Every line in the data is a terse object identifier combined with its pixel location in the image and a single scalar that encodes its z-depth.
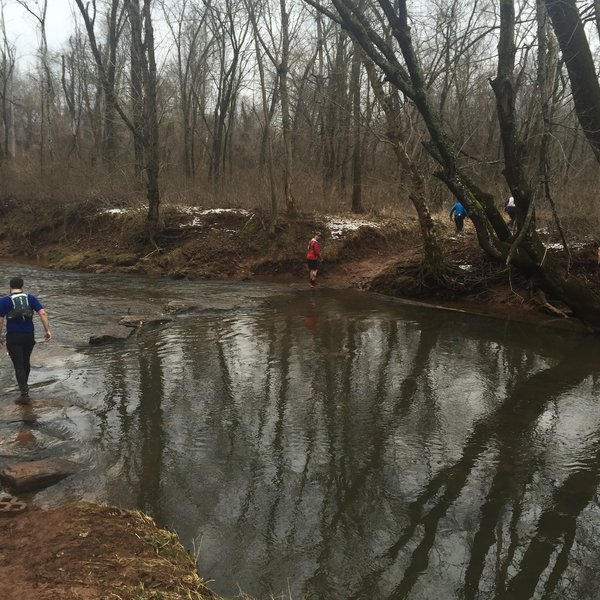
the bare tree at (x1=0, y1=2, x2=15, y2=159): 35.16
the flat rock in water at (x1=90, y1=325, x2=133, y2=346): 11.63
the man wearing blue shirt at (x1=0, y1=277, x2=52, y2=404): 8.06
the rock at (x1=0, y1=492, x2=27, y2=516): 5.26
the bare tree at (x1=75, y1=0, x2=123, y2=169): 25.75
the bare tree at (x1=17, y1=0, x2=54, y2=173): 34.42
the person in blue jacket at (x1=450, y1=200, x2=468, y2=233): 20.97
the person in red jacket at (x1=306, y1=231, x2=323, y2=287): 19.08
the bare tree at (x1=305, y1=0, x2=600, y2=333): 10.64
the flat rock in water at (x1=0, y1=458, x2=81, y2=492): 5.76
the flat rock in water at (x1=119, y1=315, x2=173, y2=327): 13.24
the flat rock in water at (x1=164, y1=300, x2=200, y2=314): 15.04
